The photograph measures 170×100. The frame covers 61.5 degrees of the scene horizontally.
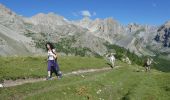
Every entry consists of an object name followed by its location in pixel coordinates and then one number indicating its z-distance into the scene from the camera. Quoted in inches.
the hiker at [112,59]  1299.5
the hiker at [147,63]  1211.6
